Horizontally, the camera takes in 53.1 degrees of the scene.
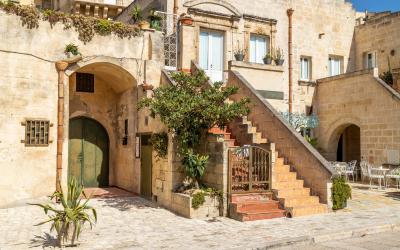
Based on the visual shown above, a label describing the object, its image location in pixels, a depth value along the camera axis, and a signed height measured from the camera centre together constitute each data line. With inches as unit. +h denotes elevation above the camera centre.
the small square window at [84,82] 619.5 +89.6
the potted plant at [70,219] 295.6 -59.0
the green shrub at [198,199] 408.4 -60.8
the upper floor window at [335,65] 867.4 +163.7
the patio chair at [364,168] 645.9 -45.2
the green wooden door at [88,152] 623.5 -19.8
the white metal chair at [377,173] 607.7 -52.8
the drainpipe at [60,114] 504.1 +32.5
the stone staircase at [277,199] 405.7 -63.5
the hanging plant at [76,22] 487.5 +153.3
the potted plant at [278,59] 701.9 +142.0
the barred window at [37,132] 490.0 +9.2
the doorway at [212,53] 689.6 +151.2
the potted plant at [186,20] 599.2 +180.1
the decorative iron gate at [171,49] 602.9 +137.4
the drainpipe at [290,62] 792.9 +155.3
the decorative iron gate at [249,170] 420.2 -32.1
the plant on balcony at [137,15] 594.2 +186.0
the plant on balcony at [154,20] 591.2 +178.2
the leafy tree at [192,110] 416.2 +31.1
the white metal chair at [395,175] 597.6 -51.9
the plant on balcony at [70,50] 513.3 +115.1
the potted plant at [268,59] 697.6 +142.3
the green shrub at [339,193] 441.4 -58.2
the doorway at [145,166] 526.9 -35.4
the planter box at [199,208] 407.8 -70.9
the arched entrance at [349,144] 844.0 -8.1
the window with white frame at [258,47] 759.1 +177.8
